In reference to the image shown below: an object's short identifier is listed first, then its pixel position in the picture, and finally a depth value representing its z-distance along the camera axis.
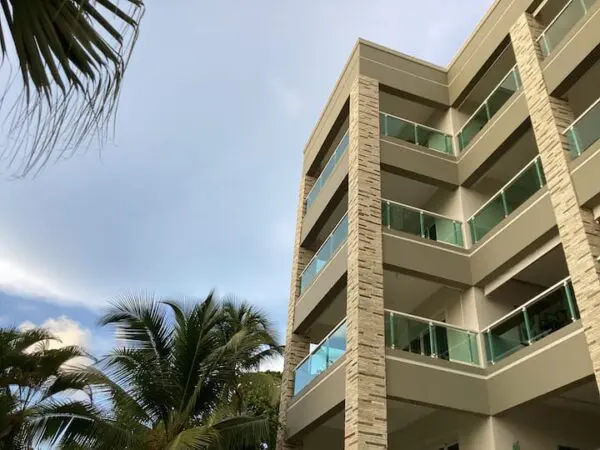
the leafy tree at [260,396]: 15.33
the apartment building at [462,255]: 11.03
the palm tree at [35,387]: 11.51
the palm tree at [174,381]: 12.41
